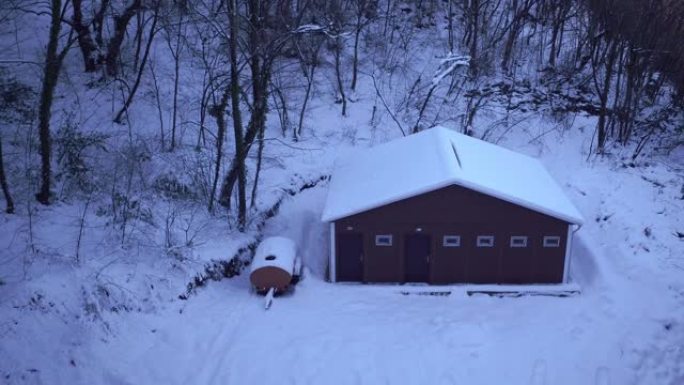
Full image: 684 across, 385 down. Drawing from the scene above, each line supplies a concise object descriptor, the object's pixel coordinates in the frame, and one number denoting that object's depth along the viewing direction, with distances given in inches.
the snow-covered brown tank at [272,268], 548.1
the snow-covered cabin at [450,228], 562.7
